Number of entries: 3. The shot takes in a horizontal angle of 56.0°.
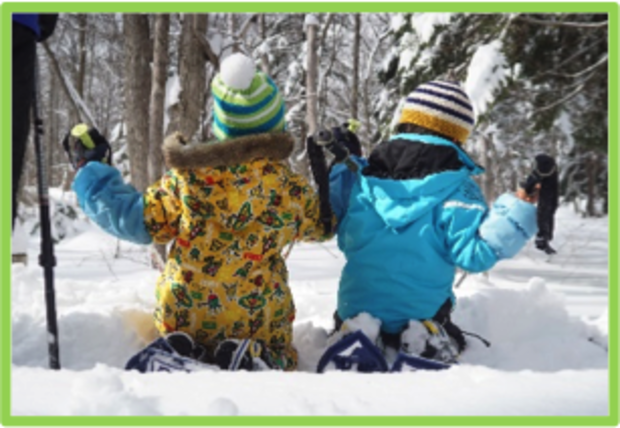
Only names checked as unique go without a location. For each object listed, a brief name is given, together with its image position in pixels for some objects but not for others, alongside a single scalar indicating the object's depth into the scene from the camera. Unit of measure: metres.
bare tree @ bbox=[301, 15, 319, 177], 8.40
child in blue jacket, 2.53
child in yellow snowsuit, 2.36
